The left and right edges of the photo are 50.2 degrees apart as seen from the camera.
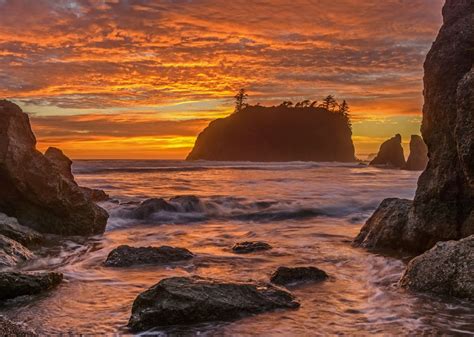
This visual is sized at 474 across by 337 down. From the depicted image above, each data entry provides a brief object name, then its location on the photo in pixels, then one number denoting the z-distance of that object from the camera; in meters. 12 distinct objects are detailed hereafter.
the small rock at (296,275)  7.87
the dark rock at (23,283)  6.77
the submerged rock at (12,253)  9.17
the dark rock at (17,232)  10.94
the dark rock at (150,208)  16.88
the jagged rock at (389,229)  10.69
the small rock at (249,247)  10.74
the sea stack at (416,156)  72.50
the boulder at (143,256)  9.24
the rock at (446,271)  6.94
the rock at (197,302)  5.91
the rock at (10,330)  3.93
